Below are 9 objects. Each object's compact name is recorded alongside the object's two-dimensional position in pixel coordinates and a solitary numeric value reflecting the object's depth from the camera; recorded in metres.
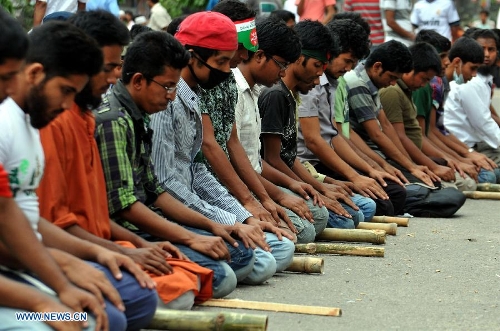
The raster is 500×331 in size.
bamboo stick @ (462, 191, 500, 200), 10.88
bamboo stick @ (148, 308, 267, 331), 4.53
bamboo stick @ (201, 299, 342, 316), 5.34
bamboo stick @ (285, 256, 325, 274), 6.56
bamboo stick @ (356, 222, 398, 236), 8.37
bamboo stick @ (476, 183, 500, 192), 11.36
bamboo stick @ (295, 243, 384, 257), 7.29
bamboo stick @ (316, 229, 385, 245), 7.77
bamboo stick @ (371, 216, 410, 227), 8.86
